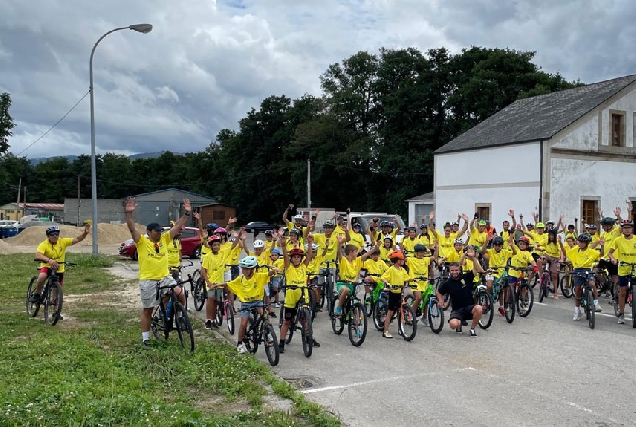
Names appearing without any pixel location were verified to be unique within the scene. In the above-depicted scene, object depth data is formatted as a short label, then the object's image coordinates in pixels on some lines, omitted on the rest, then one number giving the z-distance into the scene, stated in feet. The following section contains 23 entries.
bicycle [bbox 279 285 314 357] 29.78
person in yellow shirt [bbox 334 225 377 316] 35.01
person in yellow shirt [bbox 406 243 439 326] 36.42
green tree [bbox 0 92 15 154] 101.76
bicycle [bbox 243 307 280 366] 28.12
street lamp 76.43
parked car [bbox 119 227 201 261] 89.81
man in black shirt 34.94
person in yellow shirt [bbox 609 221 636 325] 38.60
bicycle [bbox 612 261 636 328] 36.59
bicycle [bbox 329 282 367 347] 32.37
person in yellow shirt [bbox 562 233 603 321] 39.01
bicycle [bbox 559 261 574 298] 50.95
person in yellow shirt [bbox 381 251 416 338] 34.19
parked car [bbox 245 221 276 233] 195.31
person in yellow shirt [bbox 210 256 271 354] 29.27
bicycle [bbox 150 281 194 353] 29.26
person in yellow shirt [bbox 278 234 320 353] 30.55
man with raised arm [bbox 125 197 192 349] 29.81
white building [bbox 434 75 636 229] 90.63
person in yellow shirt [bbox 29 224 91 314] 37.04
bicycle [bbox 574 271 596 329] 37.42
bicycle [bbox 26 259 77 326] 36.01
